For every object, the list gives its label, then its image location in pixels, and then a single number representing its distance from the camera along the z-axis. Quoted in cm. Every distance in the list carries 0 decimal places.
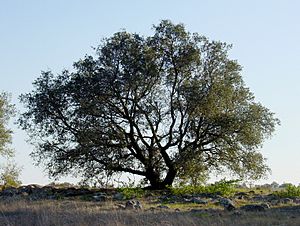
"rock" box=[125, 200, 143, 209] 2216
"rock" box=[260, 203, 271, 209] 2064
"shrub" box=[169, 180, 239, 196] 2861
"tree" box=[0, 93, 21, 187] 4603
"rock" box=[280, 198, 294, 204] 2316
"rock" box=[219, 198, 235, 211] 2017
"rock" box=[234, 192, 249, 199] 2665
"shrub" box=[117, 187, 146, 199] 2777
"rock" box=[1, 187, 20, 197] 3103
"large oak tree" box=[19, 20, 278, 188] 3145
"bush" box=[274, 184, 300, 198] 2650
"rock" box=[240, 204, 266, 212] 1978
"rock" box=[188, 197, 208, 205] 2384
